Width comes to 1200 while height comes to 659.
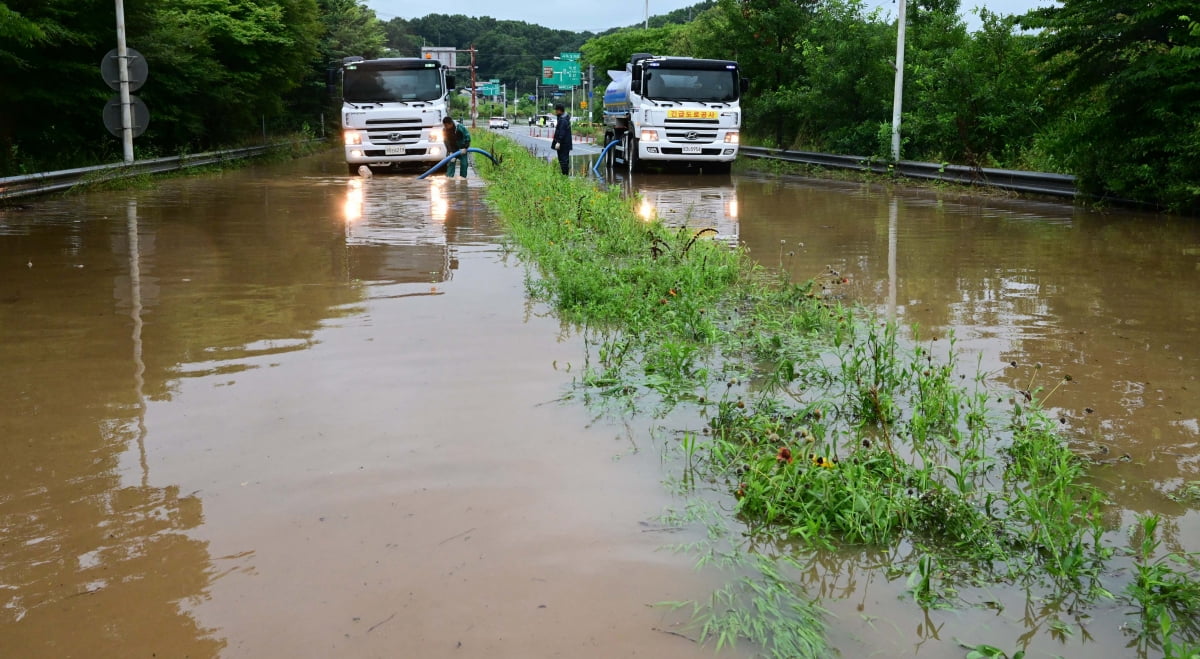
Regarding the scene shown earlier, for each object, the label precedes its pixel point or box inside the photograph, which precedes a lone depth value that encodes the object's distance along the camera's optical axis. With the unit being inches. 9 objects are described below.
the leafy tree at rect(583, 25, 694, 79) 2506.2
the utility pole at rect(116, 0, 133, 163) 830.5
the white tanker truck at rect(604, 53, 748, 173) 1006.4
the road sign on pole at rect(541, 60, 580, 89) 3688.5
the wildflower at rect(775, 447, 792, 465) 164.1
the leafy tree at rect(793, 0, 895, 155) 1061.1
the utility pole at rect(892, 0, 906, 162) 926.4
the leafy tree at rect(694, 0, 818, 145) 1307.8
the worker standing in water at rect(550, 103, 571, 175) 921.5
